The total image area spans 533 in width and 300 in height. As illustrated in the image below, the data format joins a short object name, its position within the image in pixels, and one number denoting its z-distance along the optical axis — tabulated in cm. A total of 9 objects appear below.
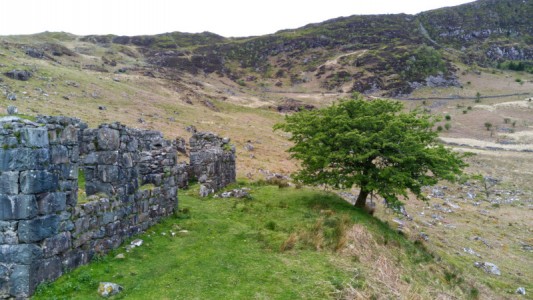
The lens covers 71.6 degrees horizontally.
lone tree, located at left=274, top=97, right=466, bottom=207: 1551
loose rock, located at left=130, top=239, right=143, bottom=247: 1072
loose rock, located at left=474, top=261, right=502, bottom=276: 1669
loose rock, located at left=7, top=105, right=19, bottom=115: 1546
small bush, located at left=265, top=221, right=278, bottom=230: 1348
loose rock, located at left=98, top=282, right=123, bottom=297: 796
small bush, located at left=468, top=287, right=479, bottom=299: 1296
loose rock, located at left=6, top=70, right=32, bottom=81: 3672
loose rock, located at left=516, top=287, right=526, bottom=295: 1486
